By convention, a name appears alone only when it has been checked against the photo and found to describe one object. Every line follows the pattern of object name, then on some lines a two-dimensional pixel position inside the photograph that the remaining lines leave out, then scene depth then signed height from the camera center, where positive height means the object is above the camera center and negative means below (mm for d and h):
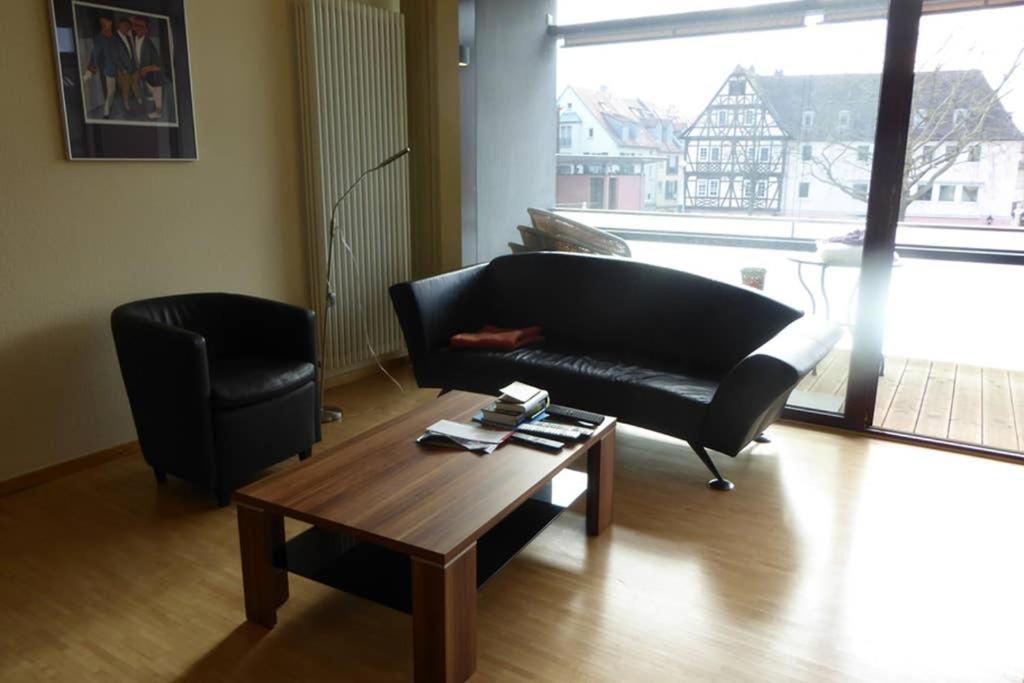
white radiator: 3947 +111
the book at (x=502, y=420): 2584 -826
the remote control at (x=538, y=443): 2420 -850
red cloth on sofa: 3639 -782
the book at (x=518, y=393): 2633 -755
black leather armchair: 2785 -788
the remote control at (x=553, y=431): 2496 -839
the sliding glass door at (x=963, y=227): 3258 -215
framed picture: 2980 +398
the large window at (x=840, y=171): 3320 +34
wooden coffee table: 1840 -881
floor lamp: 3896 -621
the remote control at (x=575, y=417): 2648 -840
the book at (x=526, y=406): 2611 -789
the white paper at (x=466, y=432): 2473 -839
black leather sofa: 2938 -744
